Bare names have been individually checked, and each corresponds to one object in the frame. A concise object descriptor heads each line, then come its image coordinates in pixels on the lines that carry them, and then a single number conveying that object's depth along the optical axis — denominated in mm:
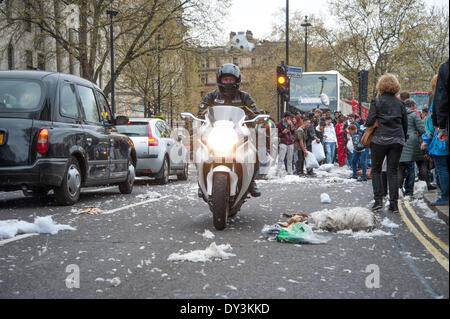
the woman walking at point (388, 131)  9344
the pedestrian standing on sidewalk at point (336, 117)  23155
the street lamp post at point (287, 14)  27855
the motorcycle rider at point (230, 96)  7977
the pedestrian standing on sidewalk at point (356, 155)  15969
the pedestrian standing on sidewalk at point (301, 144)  19172
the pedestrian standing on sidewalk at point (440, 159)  8594
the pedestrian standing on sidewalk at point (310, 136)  20125
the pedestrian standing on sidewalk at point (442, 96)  4974
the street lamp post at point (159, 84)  42000
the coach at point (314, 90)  32562
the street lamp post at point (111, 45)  28592
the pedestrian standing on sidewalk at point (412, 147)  11297
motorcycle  7164
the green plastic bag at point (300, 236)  6469
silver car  15172
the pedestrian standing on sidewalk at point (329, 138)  20859
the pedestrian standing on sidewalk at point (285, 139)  19328
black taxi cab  8914
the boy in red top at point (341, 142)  22797
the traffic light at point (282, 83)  20156
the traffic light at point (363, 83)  23641
